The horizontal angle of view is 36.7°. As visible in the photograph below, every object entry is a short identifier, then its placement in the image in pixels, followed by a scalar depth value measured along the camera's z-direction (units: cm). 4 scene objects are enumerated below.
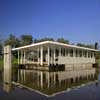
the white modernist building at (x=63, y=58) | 1618
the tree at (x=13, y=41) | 3608
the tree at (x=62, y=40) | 4331
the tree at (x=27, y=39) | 4317
